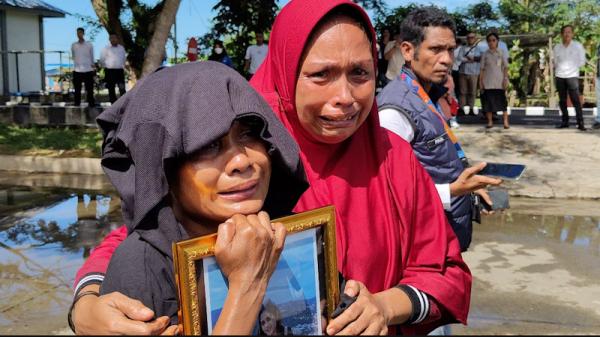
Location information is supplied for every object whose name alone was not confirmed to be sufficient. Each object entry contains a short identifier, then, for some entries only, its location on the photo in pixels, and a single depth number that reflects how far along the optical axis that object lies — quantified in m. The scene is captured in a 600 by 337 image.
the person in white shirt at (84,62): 14.98
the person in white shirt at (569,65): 11.85
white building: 21.72
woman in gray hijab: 1.25
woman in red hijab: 1.76
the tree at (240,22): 17.94
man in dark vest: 2.83
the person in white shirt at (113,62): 14.04
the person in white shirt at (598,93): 11.62
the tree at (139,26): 9.98
